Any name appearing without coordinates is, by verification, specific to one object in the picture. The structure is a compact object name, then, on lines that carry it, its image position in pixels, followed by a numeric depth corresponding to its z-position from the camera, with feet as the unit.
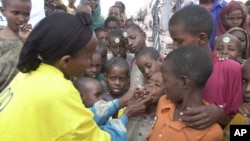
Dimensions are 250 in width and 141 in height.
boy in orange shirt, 4.60
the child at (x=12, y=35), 5.98
